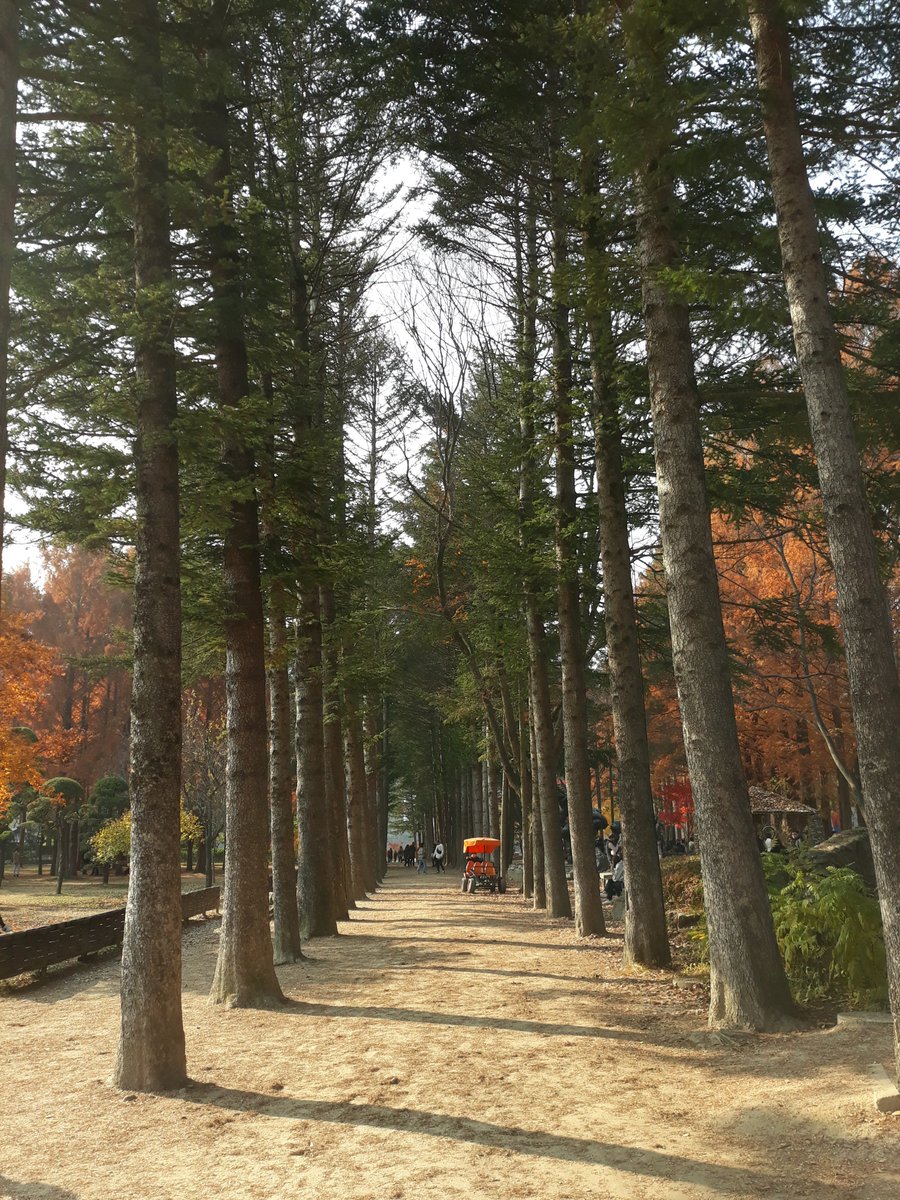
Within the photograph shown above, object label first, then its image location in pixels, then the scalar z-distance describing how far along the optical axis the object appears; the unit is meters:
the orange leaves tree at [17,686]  19.91
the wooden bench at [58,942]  11.15
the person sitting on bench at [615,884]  19.01
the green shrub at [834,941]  7.81
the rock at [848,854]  11.62
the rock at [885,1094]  4.88
